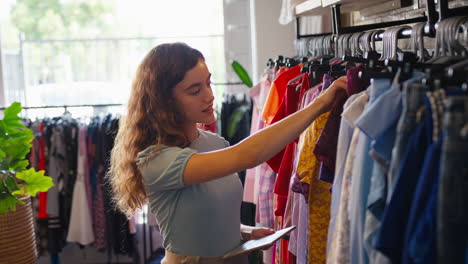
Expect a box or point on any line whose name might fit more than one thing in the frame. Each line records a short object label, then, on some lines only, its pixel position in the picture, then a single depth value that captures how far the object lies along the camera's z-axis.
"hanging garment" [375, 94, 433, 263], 0.98
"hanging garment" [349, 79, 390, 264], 1.13
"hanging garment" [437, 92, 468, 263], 0.86
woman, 1.56
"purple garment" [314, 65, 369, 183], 1.41
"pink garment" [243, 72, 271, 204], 2.70
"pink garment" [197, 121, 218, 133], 3.38
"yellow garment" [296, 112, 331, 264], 1.58
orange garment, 2.19
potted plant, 2.50
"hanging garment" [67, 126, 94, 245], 3.56
